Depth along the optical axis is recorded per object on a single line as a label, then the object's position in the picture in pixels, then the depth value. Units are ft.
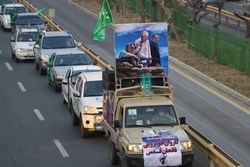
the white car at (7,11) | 174.29
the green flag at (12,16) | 164.84
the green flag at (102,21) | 118.93
